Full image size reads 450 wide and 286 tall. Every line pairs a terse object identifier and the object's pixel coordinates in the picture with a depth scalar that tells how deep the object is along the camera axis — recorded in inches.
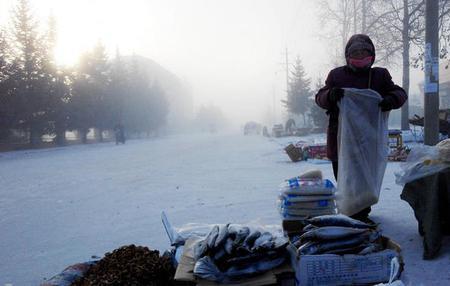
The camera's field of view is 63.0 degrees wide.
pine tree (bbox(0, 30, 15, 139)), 1184.8
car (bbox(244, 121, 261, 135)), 2571.4
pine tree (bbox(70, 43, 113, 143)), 1563.7
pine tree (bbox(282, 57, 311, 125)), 2033.7
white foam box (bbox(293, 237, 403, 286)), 113.1
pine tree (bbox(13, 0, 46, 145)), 1256.2
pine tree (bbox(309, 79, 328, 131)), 1445.9
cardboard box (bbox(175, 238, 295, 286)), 98.0
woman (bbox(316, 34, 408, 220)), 155.2
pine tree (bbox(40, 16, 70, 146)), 1370.6
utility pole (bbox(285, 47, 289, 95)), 2181.1
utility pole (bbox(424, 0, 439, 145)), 247.6
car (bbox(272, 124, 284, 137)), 1487.5
